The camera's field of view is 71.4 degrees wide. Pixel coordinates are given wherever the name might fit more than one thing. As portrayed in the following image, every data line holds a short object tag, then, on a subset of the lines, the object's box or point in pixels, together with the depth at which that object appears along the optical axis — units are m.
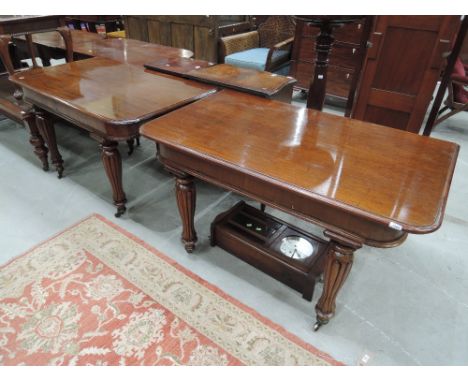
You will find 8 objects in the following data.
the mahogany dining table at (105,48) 2.58
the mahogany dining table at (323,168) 1.02
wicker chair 3.48
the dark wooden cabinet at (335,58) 3.20
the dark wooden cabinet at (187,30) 3.96
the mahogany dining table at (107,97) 1.57
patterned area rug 1.31
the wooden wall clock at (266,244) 1.53
